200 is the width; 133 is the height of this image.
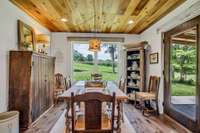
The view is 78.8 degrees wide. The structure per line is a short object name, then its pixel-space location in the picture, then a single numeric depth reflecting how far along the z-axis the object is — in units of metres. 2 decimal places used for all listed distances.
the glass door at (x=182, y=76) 2.26
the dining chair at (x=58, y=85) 3.81
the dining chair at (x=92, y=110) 1.20
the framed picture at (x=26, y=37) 2.55
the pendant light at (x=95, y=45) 2.70
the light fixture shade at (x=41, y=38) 3.12
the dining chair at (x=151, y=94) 3.15
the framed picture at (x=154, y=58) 3.41
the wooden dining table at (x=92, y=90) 1.74
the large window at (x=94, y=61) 4.53
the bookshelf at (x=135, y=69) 3.86
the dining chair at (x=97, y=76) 3.00
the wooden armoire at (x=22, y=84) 2.28
